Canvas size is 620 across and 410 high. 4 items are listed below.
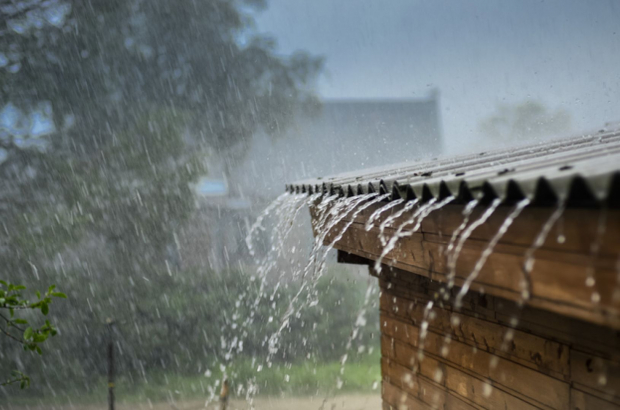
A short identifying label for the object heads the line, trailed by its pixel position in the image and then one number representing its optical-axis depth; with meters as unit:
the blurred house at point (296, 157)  16.67
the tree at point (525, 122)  26.19
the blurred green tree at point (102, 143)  13.20
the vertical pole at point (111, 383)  7.53
